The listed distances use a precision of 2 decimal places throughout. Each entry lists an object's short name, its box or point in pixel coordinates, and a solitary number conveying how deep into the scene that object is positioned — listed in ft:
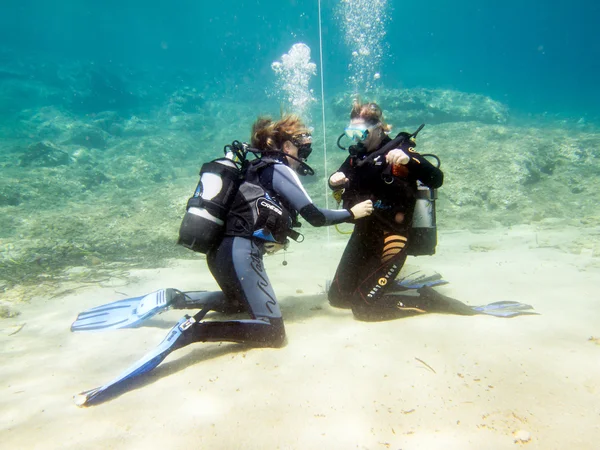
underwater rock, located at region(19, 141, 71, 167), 46.70
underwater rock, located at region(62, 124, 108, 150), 61.77
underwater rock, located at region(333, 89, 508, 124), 61.31
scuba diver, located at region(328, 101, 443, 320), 10.25
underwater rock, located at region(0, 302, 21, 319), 11.47
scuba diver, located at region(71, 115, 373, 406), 8.35
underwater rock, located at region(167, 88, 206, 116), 89.15
